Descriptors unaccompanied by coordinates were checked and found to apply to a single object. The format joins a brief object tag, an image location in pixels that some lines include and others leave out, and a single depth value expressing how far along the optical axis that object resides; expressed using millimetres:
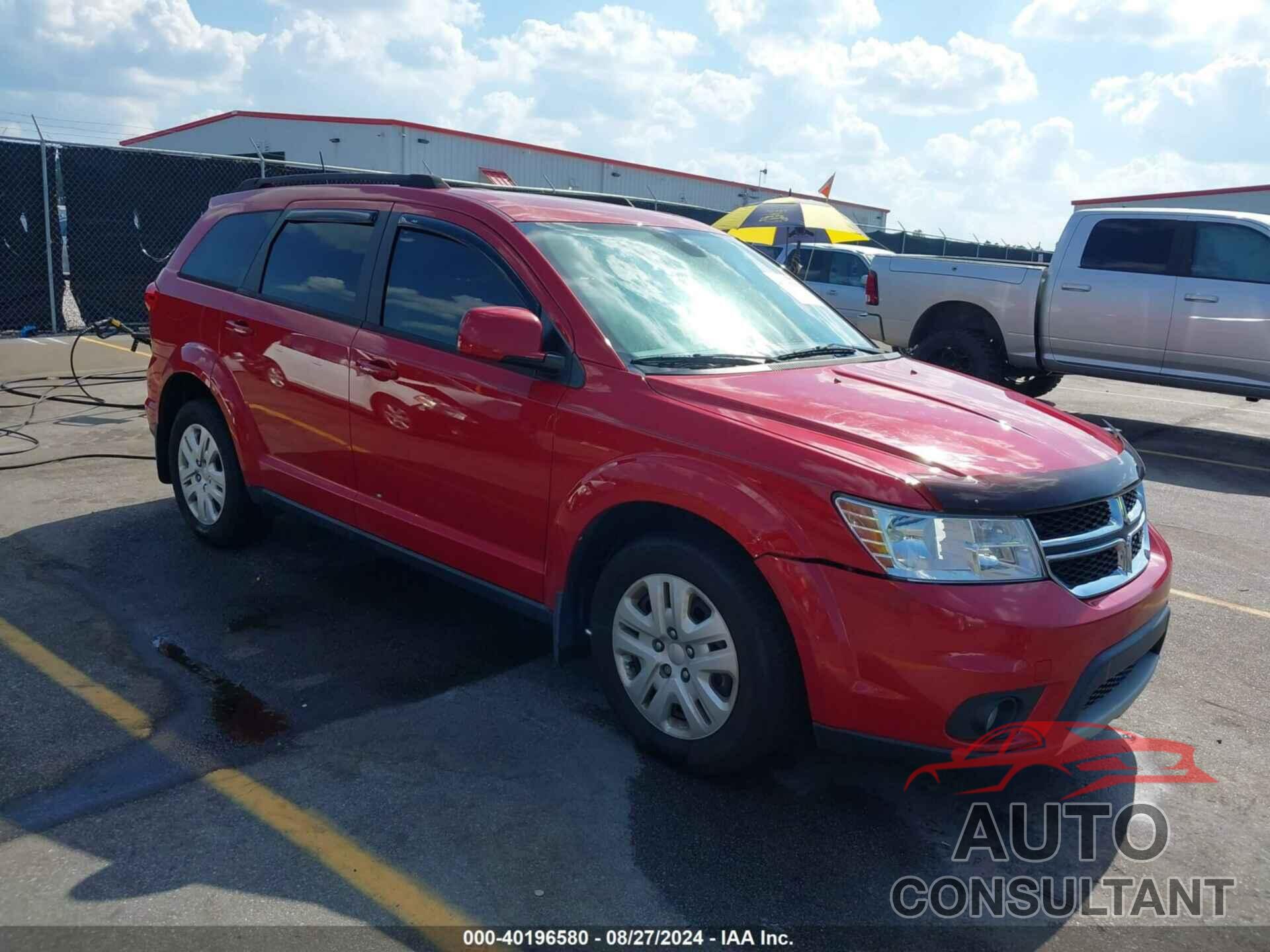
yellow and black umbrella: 15312
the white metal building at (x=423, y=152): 29781
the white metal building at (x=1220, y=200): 29516
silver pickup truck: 9898
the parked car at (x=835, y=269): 14625
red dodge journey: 2932
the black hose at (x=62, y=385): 8719
